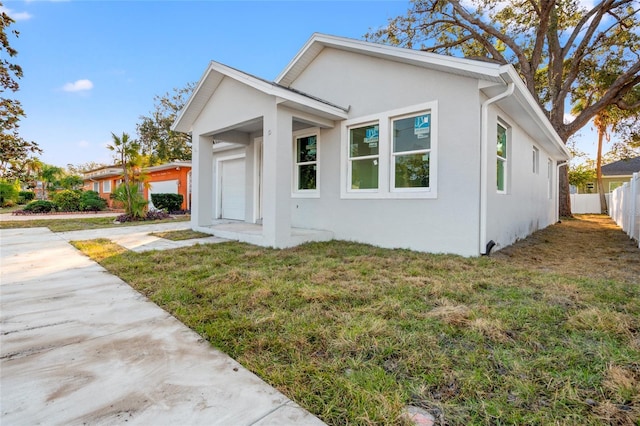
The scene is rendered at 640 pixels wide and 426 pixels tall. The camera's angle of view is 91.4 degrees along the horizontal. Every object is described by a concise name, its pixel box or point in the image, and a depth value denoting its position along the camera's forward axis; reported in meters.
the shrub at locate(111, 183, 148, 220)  12.27
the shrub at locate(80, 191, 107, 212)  18.14
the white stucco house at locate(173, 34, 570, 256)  5.60
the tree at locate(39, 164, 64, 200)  23.86
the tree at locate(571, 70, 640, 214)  15.40
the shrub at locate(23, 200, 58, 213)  16.28
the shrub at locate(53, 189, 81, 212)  17.44
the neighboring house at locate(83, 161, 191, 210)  17.95
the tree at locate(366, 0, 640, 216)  14.09
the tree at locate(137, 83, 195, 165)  27.31
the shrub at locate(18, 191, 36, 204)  26.06
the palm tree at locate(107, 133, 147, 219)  12.26
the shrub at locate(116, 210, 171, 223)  12.16
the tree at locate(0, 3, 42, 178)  8.26
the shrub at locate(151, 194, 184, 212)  16.73
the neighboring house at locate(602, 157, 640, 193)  25.10
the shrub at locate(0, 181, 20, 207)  21.45
